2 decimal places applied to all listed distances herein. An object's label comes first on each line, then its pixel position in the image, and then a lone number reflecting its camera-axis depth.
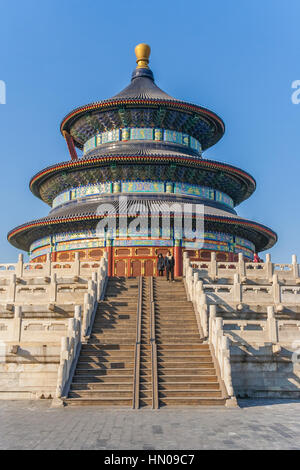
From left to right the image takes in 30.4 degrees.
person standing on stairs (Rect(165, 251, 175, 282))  24.92
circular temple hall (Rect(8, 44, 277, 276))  34.41
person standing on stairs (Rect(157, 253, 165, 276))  27.12
